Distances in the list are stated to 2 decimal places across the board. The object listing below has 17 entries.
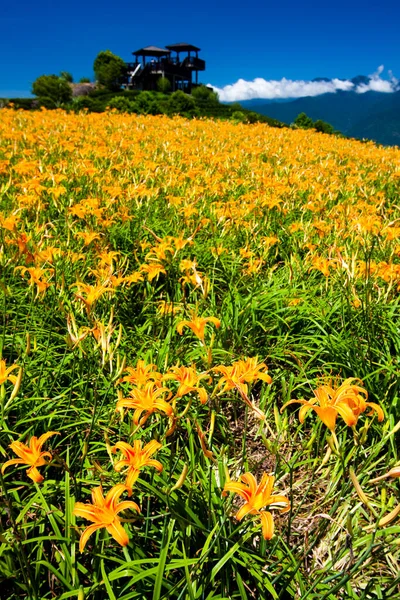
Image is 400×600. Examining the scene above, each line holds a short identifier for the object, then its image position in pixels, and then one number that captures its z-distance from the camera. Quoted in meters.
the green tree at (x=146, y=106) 17.23
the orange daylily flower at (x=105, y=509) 0.84
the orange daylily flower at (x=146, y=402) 1.03
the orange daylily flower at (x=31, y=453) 0.94
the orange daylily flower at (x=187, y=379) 1.07
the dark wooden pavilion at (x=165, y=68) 51.53
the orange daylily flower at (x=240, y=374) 1.11
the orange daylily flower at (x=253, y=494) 0.89
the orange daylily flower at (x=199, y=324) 1.35
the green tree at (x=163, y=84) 41.46
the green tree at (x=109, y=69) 50.63
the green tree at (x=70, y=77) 52.81
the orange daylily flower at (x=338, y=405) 0.93
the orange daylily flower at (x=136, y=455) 0.93
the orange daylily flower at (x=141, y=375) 1.16
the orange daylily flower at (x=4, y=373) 1.09
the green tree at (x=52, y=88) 26.72
